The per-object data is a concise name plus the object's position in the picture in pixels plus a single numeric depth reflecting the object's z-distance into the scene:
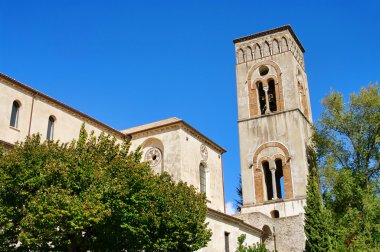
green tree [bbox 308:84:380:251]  31.17
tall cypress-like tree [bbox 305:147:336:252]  29.59
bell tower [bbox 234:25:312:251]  35.53
